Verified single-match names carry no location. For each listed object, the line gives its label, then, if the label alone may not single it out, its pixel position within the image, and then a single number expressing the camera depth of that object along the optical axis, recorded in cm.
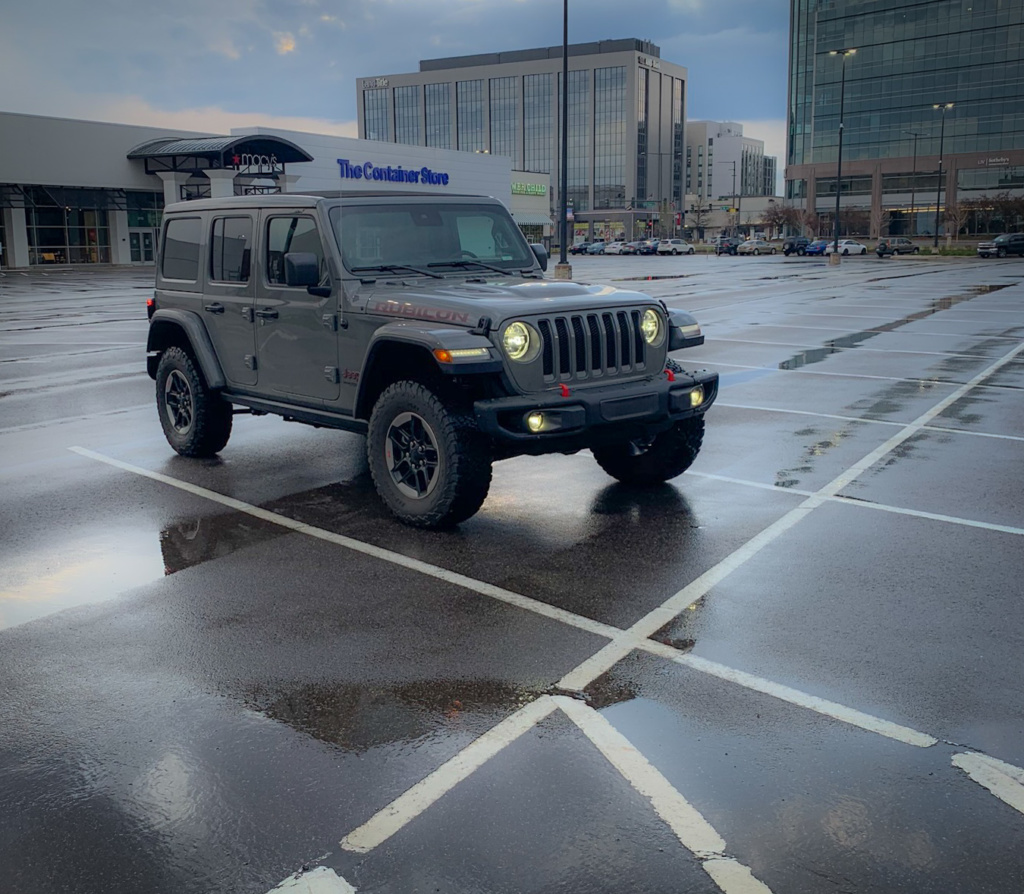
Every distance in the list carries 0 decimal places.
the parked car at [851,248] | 7688
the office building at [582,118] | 16862
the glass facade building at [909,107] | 10738
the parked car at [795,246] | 8438
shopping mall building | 5334
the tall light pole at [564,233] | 3556
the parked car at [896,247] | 7112
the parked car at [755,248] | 8569
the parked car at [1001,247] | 6625
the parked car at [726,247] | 8675
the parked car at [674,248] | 9231
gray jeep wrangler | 654
